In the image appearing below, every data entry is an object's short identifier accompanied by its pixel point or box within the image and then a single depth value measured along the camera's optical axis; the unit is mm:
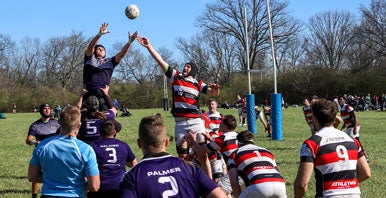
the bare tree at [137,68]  83188
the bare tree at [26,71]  80375
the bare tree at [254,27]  58219
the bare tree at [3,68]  78244
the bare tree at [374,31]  60438
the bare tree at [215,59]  78562
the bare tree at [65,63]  80438
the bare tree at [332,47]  71750
